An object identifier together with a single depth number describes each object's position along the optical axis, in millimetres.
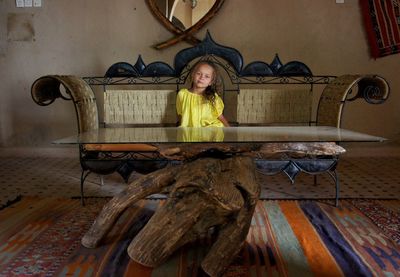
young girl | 2934
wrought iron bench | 2578
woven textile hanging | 3658
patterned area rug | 1651
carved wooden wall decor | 3679
